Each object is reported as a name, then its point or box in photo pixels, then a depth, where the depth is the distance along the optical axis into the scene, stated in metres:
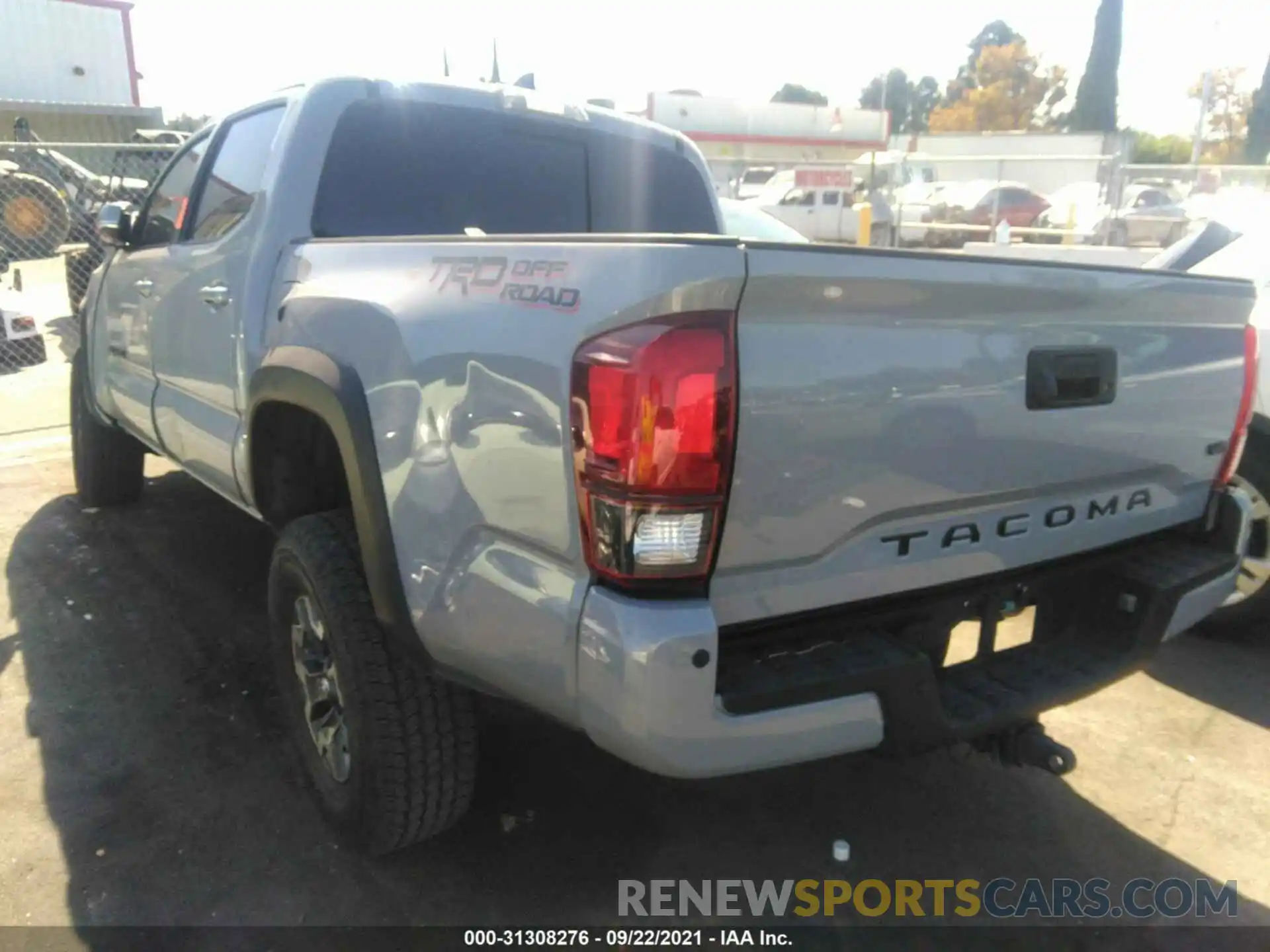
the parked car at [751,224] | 7.04
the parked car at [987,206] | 24.14
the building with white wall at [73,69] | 29.47
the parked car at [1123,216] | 15.59
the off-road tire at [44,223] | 11.94
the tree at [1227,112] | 57.03
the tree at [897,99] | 80.88
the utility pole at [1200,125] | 34.06
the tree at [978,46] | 76.12
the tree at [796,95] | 78.31
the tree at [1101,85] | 48.25
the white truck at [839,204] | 19.45
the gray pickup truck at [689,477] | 1.77
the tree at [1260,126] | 40.94
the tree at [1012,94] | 62.72
